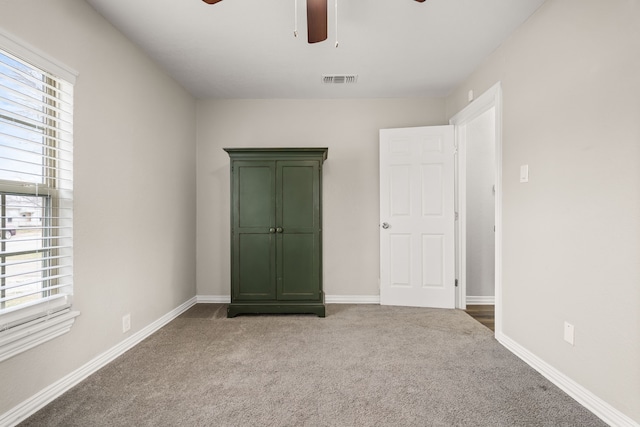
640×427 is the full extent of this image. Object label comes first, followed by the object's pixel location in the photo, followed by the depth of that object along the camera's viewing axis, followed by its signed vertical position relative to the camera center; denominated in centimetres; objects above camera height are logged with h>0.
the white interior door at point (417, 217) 357 -1
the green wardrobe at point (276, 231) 330 -15
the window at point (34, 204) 164 +7
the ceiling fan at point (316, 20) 171 +111
